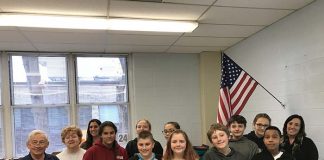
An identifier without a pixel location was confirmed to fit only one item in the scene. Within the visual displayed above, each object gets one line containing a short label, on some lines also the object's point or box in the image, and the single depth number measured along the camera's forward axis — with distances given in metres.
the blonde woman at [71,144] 3.07
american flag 4.05
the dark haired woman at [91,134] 3.54
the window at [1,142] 5.40
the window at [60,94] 5.53
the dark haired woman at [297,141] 3.00
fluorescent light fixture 3.52
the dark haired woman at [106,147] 2.96
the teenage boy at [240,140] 2.83
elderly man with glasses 2.53
